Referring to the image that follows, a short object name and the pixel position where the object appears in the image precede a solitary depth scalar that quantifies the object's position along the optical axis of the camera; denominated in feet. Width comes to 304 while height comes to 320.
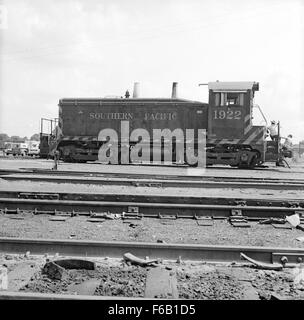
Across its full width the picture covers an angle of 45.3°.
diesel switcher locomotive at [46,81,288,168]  56.38
